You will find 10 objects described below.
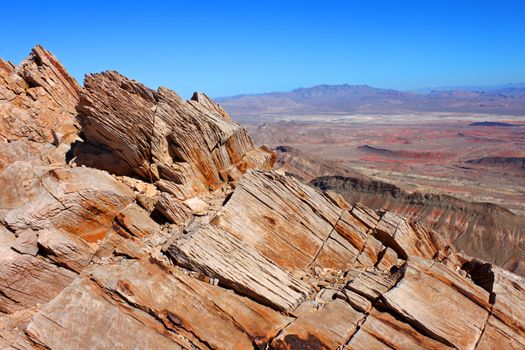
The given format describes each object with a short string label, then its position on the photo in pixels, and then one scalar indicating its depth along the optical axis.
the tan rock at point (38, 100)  19.69
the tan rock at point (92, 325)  9.58
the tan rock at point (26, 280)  11.20
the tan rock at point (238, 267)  11.48
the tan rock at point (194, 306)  10.25
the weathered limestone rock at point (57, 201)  12.55
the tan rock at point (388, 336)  10.58
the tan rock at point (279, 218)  13.93
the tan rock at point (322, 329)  10.31
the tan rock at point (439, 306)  11.14
